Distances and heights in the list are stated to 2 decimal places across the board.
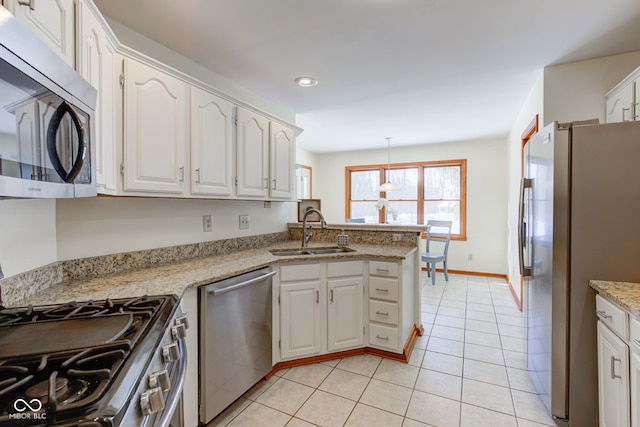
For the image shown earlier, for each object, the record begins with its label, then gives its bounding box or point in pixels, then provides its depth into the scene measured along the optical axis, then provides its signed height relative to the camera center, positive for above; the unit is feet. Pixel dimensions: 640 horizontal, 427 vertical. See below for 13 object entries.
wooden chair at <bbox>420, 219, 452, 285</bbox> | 15.24 -1.96
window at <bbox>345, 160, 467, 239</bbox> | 17.69 +1.19
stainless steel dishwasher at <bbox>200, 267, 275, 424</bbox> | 5.19 -2.48
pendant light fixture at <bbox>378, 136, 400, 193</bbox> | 16.19 +1.38
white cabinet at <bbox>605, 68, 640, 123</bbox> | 5.83 +2.43
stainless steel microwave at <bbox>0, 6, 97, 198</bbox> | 2.27 +0.85
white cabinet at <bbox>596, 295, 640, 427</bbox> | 3.84 -2.20
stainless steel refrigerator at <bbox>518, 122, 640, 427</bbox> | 4.84 -0.44
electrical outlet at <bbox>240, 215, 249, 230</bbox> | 8.86 -0.31
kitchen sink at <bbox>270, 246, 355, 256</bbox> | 8.63 -1.19
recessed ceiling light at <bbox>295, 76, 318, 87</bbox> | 8.49 +3.88
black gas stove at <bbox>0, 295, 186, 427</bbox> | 1.82 -1.23
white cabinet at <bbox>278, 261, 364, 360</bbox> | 7.23 -2.47
